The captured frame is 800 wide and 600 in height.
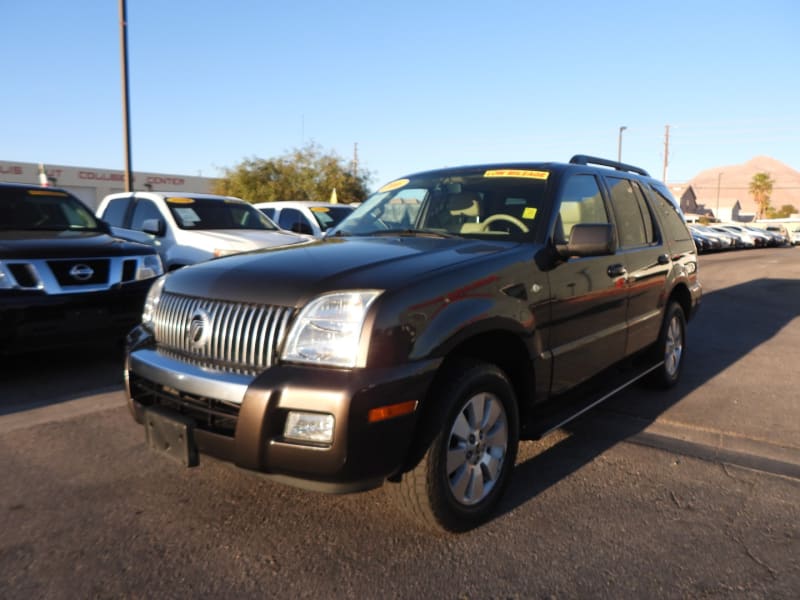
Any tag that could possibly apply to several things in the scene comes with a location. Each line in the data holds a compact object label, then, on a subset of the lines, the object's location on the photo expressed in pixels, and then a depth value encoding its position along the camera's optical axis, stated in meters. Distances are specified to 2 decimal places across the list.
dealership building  37.72
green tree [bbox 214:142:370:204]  36.97
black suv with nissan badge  4.93
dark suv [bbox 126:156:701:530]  2.46
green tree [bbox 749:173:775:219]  97.94
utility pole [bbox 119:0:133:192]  14.77
